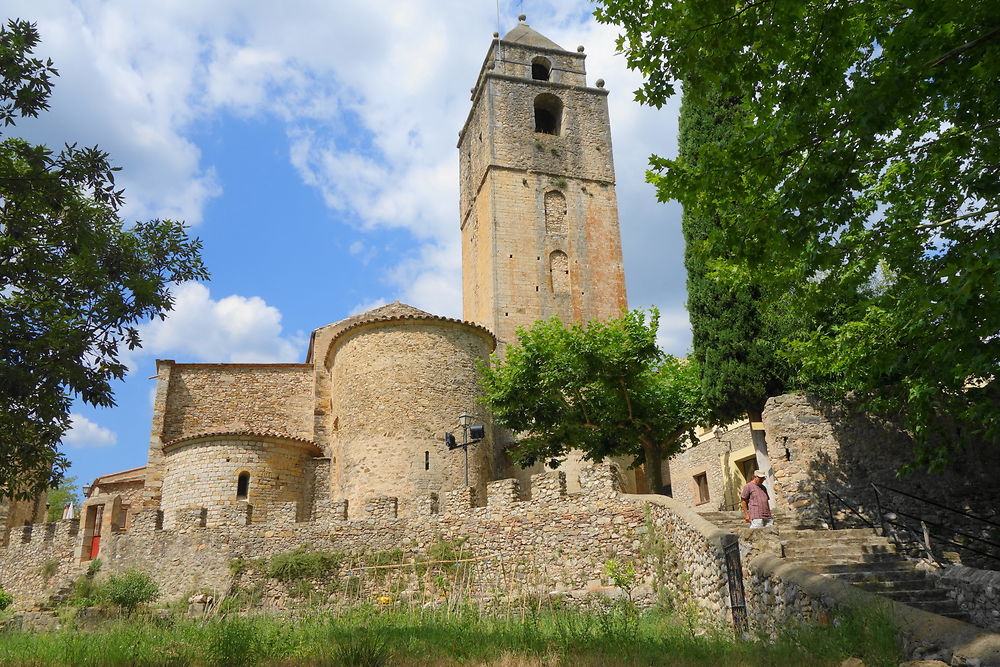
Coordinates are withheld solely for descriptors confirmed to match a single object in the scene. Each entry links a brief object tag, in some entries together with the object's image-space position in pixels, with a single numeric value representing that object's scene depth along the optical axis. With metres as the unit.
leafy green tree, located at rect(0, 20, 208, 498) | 7.53
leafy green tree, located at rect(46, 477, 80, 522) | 46.58
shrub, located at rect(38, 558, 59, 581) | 21.02
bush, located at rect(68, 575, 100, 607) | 16.61
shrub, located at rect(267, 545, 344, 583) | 16.20
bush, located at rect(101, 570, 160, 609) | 15.88
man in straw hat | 12.17
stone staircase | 9.35
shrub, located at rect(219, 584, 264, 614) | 14.74
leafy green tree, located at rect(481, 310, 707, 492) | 19.06
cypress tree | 15.65
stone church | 20.98
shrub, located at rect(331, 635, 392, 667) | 7.40
